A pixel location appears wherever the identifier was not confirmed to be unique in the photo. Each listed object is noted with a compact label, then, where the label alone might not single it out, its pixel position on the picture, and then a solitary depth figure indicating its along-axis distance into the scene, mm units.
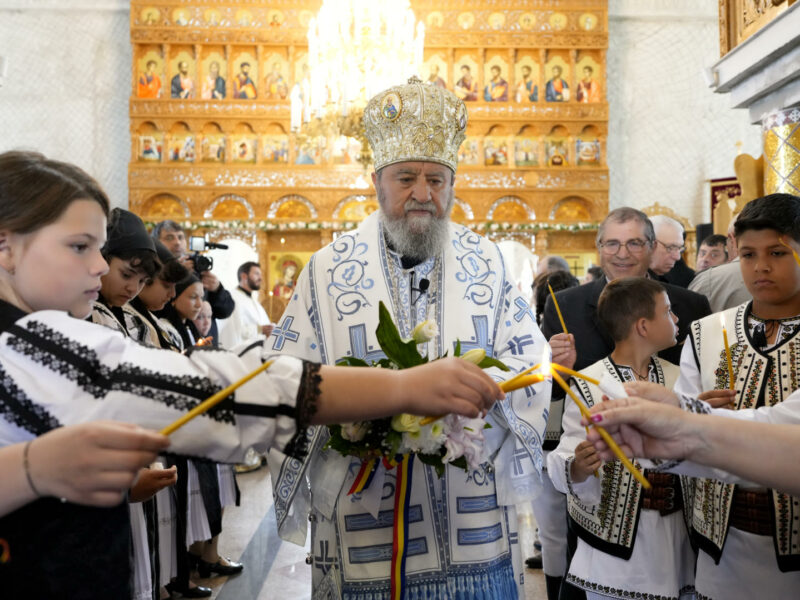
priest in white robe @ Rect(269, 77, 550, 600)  2141
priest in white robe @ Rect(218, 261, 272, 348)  7891
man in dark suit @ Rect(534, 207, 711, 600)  3389
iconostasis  12164
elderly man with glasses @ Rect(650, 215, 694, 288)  4676
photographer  5812
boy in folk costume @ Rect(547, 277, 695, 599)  2385
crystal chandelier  7117
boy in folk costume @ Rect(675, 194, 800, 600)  2086
